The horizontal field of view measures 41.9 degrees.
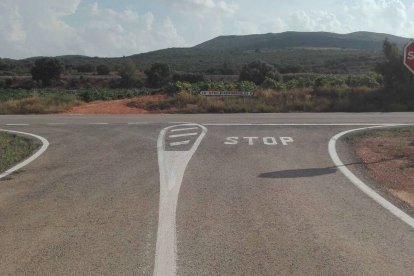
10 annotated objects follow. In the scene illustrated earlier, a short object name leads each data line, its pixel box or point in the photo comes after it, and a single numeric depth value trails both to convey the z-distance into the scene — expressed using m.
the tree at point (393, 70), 31.44
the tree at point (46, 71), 90.12
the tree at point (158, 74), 85.19
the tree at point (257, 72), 63.92
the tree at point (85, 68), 111.76
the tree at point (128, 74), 86.34
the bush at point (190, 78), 74.93
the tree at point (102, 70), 107.19
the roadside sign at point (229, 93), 28.62
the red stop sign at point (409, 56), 10.62
